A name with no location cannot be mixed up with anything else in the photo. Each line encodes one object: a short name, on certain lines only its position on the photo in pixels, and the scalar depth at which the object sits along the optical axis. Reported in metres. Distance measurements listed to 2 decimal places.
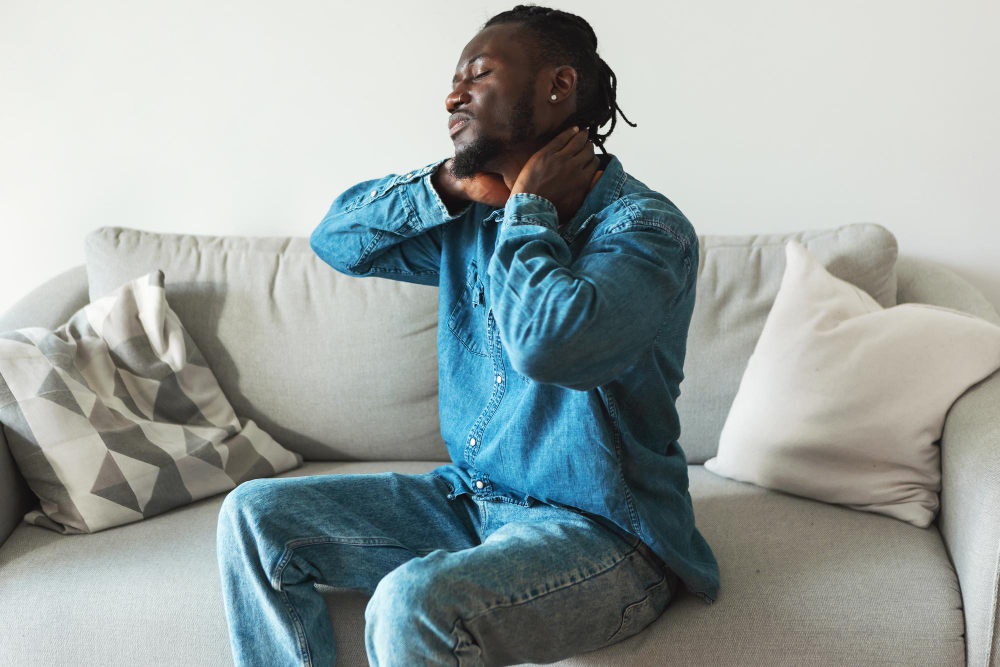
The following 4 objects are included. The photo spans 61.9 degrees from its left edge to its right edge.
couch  1.17
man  1.00
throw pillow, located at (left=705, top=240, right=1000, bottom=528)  1.44
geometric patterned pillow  1.51
